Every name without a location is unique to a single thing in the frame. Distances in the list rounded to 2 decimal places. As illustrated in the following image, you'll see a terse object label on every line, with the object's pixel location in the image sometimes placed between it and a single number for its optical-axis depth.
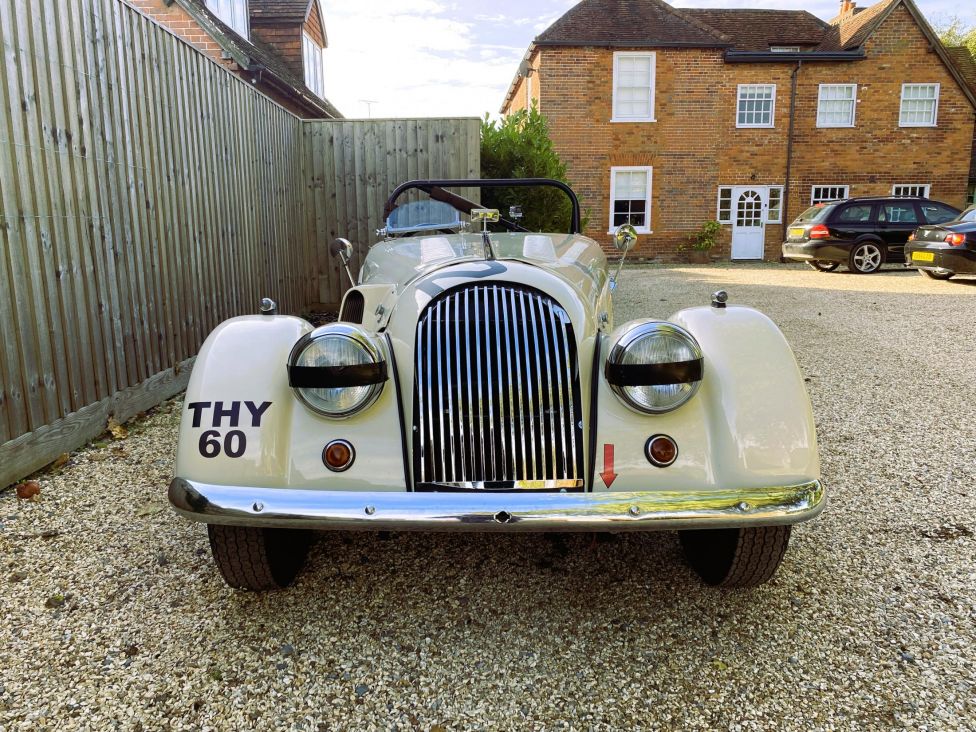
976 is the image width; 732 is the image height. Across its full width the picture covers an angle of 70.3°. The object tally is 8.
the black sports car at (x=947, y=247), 11.45
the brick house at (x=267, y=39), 12.50
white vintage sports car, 2.07
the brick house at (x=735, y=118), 18.47
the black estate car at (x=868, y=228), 13.80
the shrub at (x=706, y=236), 19.05
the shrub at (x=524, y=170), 9.67
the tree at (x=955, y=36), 35.99
